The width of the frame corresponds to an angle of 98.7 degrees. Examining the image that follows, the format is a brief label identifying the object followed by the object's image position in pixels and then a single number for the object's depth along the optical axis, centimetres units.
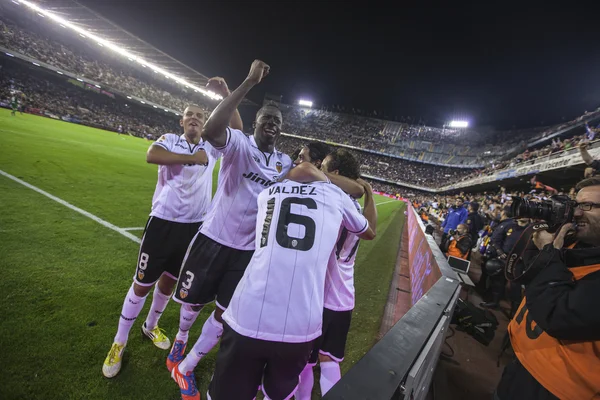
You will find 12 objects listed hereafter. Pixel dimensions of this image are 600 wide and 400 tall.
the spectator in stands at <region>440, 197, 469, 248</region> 918
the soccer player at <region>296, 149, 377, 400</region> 228
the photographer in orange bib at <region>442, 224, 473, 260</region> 628
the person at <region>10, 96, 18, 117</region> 2009
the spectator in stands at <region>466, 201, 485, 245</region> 761
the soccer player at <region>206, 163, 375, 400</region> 141
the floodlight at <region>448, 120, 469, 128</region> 5322
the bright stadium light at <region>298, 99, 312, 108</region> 6694
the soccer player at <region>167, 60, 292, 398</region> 212
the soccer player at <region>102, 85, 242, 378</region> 239
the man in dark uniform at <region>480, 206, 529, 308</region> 465
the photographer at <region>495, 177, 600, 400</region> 135
